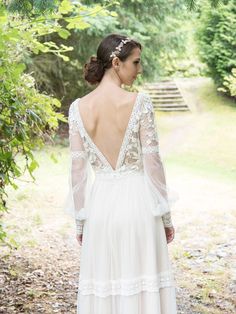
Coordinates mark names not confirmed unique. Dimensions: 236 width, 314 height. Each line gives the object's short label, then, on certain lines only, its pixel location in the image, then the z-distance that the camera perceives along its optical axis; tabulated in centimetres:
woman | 249
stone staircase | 1545
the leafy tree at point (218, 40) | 1458
